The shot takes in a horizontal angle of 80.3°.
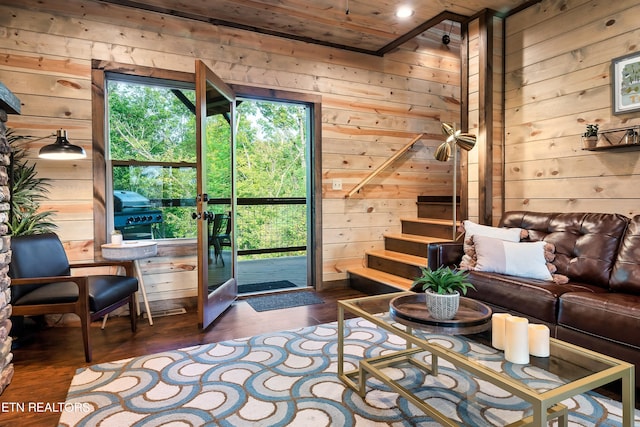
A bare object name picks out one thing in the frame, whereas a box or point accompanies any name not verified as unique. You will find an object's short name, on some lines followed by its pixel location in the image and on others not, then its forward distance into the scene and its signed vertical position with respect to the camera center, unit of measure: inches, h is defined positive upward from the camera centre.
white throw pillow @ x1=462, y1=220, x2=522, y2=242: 116.5 -7.8
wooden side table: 115.8 -13.4
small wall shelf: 105.8 +19.4
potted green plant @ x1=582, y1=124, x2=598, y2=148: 115.3 +21.4
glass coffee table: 46.8 -22.8
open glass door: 118.6 +4.6
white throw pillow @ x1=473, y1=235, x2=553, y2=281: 104.5 -14.7
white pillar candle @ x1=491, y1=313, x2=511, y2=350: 61.2 -20.4
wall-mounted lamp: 108.1 +16.9
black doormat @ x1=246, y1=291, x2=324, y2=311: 143.7 -36.8
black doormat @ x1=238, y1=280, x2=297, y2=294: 171.0 -36.6
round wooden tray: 66.4 -20.2
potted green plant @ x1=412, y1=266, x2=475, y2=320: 68.4 -15.6
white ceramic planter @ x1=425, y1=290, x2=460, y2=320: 68.3 -17.7
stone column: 81.1 -9.8
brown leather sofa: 77.6 -20.0
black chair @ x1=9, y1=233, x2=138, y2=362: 94.0 -21.1
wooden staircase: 152.6 -20.2
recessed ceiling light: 138.5 +72.9
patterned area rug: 68.6 -38.1
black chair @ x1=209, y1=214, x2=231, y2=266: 131.7 -9.0
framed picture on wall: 107.3 +35.7
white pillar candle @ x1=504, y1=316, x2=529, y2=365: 57.1 -20.4
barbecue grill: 133.8 -2.3
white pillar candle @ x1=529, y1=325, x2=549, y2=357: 58.2 -20.9
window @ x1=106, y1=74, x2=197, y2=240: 134.0 +19.1
